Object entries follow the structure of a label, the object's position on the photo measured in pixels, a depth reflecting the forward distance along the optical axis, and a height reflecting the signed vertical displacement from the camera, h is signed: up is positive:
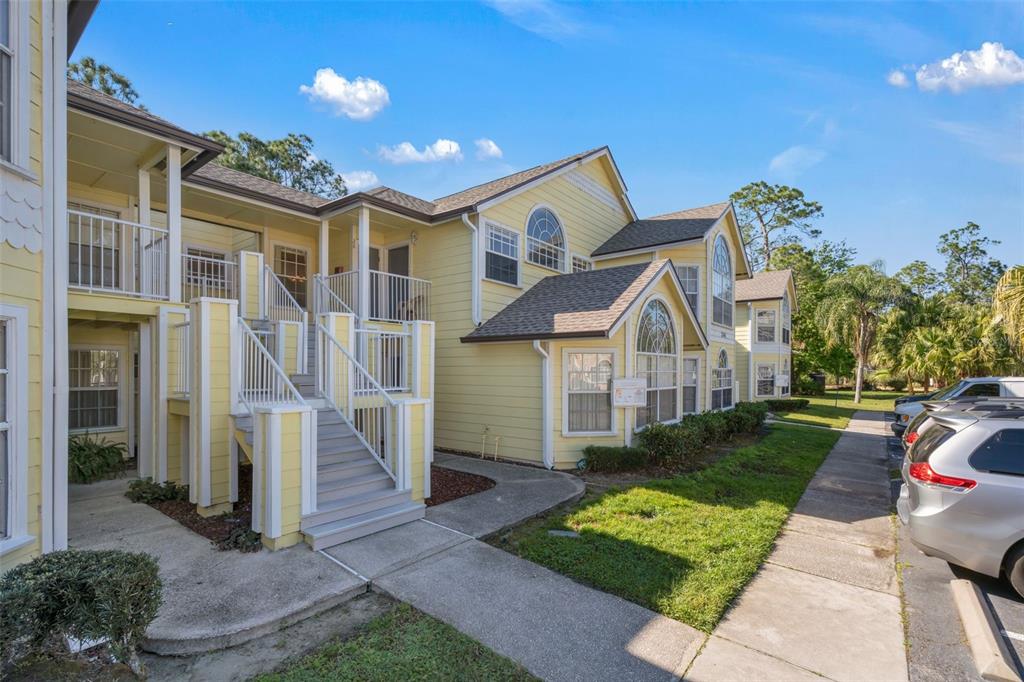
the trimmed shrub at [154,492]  6.86 -2.20
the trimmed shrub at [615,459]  9.37 -2.30
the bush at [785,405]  21.97 -2.84
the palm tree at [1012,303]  12.09 +1.18
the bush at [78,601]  2.73 -1.59
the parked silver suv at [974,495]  4.29 -1.45
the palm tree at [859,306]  25.91 +2.37
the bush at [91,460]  7.68 -1.96
